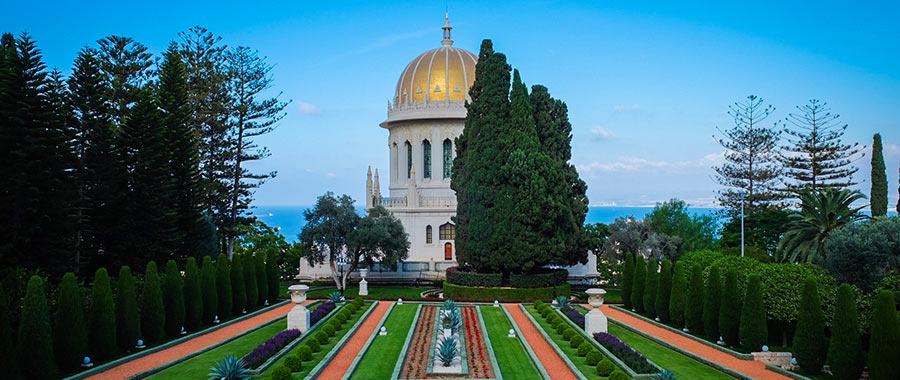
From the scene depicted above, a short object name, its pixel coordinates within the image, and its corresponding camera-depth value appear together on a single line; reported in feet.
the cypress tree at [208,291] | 82.23
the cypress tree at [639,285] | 95.09
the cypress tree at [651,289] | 89.72
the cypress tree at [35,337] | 52.31
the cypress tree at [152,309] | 69.87
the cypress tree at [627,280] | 100.42
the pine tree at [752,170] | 156.76
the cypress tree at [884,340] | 47.91
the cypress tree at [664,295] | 85.20
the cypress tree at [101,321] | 60.13
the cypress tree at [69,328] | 56.08
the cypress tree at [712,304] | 71.61
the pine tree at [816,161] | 151.23
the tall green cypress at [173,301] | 73.97
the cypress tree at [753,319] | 63.62
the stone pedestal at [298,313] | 74.23
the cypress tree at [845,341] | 52.06
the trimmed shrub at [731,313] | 68.18
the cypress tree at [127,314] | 64.80
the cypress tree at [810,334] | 56.70
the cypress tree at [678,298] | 80.59
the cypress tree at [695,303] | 75.87
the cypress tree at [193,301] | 78.12
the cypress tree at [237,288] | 90.68
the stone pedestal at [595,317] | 72.49
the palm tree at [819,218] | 89.04
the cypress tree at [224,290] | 86.12
